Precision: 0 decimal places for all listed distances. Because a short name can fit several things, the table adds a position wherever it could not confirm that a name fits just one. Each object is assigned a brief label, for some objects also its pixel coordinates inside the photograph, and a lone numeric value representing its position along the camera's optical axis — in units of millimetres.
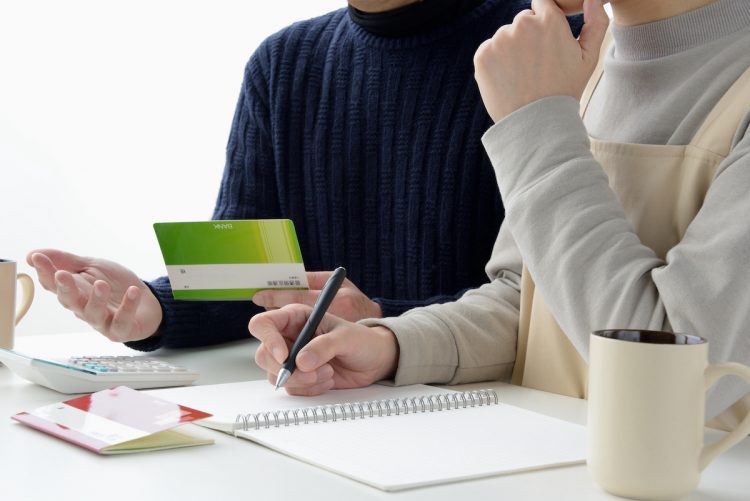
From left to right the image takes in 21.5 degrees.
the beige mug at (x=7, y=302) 1944
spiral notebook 1523
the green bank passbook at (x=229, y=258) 1907
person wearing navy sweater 2311
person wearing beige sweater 1657
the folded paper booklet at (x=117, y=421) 1572
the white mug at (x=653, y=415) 1441
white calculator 1783
